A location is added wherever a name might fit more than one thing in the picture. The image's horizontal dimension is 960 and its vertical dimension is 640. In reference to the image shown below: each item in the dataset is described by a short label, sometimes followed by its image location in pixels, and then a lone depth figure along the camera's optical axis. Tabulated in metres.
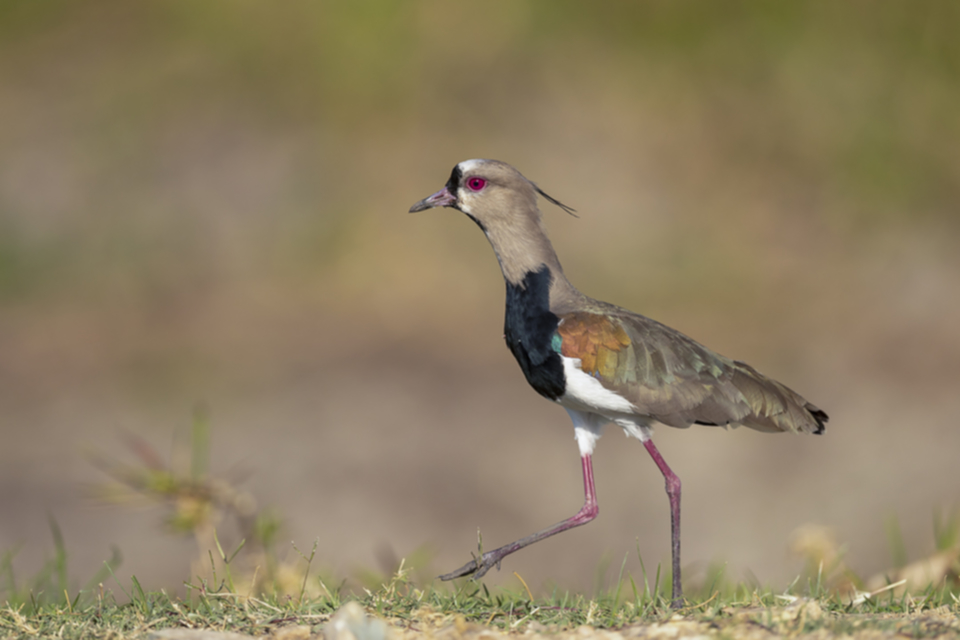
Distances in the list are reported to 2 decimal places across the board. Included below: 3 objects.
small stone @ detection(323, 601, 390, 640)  5.01
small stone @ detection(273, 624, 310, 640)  6.01
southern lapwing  7.73
